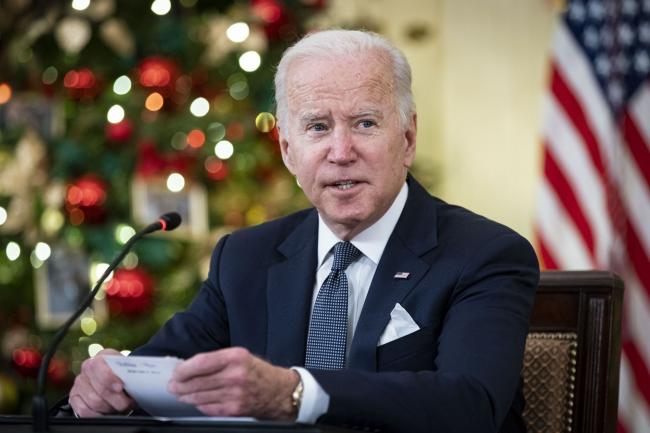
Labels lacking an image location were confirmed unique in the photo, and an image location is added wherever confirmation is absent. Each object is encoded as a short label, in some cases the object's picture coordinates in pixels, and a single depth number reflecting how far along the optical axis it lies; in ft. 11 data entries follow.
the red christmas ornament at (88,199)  31.27
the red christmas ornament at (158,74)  31.65
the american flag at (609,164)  28.12
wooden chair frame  15.39
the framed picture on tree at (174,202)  31.65
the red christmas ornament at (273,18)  32.40
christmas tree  31.35
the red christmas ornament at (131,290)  30.53
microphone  11.15
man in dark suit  12.89
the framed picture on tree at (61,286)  32.27
